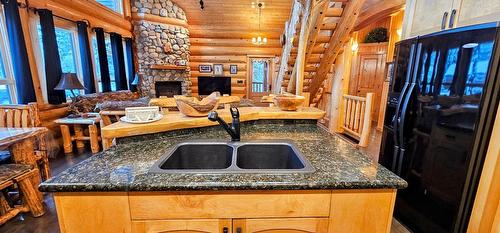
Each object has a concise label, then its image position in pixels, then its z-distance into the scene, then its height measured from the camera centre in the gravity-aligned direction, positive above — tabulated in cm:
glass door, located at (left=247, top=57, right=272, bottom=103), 777 +0
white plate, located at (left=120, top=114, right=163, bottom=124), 139 -29
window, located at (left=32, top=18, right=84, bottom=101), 362 +42
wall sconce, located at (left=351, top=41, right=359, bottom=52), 613 +93
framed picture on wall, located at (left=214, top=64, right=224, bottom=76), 755 +25
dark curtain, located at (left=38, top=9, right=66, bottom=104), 353 +27
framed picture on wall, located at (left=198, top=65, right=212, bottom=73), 753 +27
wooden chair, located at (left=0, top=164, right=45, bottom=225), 180 -104
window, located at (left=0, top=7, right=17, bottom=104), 310 -1
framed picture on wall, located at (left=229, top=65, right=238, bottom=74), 761 +26
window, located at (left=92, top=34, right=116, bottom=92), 498 +29
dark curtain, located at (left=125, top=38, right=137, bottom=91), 611 +38
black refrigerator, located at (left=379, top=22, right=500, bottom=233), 127 -26
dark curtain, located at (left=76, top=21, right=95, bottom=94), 436 +34
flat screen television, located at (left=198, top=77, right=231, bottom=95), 751 -26
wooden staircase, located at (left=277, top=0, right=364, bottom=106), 297 +68
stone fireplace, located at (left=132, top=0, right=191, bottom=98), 618 +81
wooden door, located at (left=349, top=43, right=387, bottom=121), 603 +23
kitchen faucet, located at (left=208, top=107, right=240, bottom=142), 135 -31
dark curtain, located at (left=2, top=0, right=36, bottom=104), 304 +25
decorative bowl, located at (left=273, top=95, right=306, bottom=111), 182 -20
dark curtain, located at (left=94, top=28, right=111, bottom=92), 483 +32
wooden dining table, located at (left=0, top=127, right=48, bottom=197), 188 -63
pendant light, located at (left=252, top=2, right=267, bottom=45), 601 +111
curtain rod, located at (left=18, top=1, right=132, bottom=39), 324 +99
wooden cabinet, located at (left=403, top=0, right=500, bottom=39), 134 +47
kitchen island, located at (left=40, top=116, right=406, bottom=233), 83 -48
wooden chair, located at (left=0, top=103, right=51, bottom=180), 233 -48
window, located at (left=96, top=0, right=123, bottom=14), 548 +175
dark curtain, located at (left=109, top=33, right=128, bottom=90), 544 +35
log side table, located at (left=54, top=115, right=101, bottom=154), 356 -97
